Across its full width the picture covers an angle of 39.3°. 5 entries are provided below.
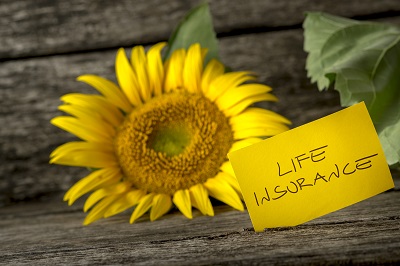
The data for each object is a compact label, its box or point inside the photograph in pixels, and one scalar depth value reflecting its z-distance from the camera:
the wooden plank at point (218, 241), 0.46
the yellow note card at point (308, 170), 0.56
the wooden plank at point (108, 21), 0.94
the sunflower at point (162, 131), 0.71
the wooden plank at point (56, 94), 0.95
